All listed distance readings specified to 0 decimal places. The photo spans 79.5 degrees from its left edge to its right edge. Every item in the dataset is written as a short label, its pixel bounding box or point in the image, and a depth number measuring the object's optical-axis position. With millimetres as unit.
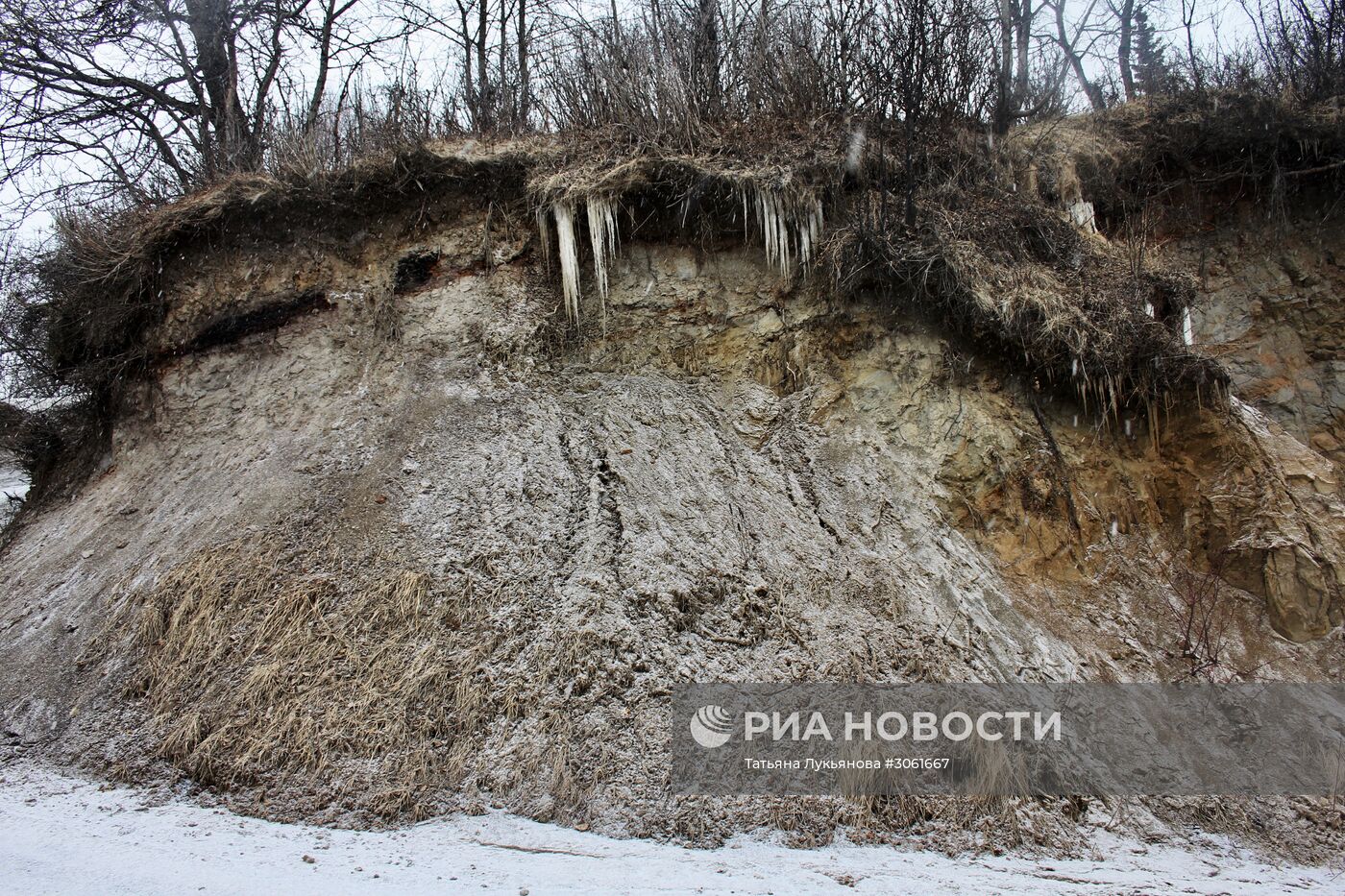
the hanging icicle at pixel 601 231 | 6785
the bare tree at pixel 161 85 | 8281
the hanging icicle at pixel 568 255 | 6777
